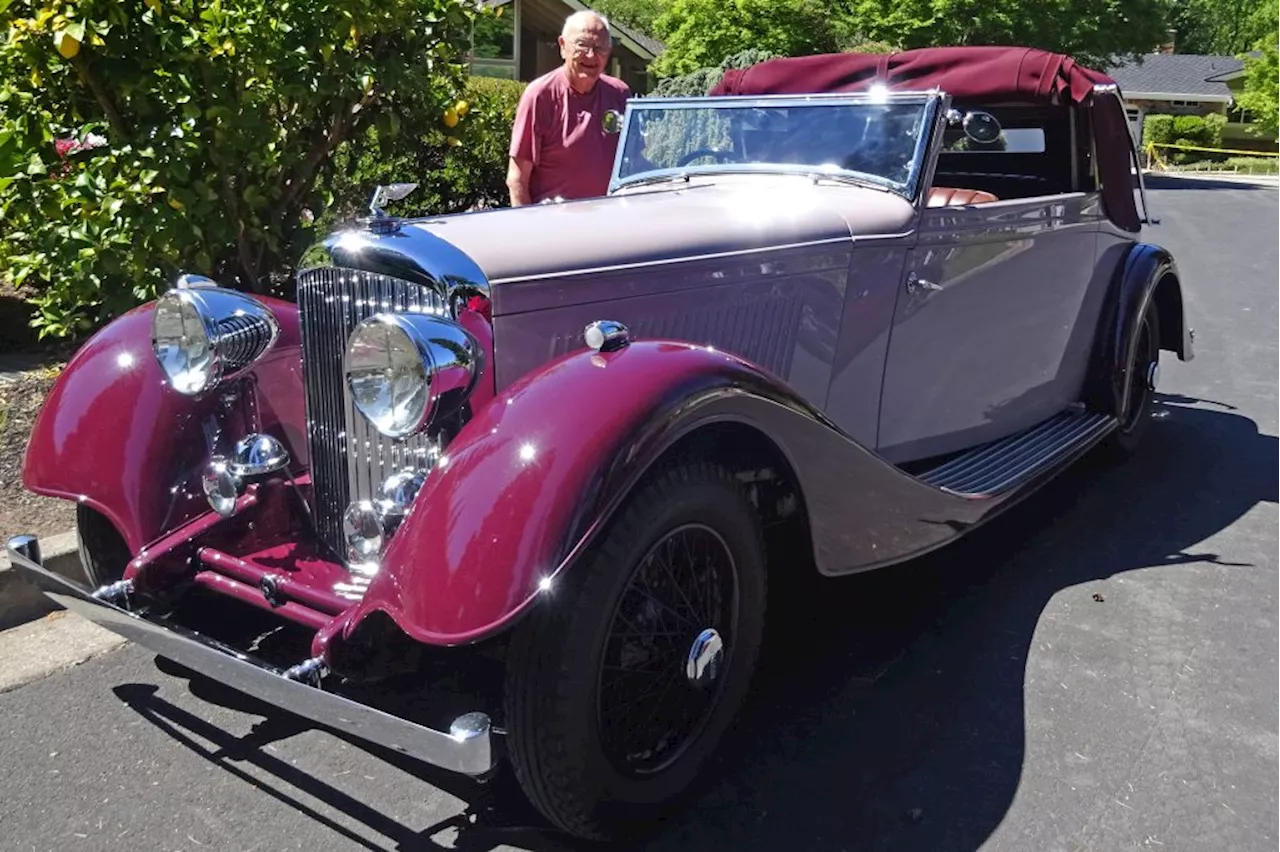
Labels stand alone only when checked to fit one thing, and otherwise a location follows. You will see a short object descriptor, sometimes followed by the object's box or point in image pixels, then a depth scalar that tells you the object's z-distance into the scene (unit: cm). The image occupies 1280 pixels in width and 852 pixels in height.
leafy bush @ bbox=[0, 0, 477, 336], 423
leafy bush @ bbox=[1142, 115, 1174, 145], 4069
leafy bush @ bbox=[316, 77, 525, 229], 585
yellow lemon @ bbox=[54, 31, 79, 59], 396
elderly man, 448
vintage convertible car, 204
